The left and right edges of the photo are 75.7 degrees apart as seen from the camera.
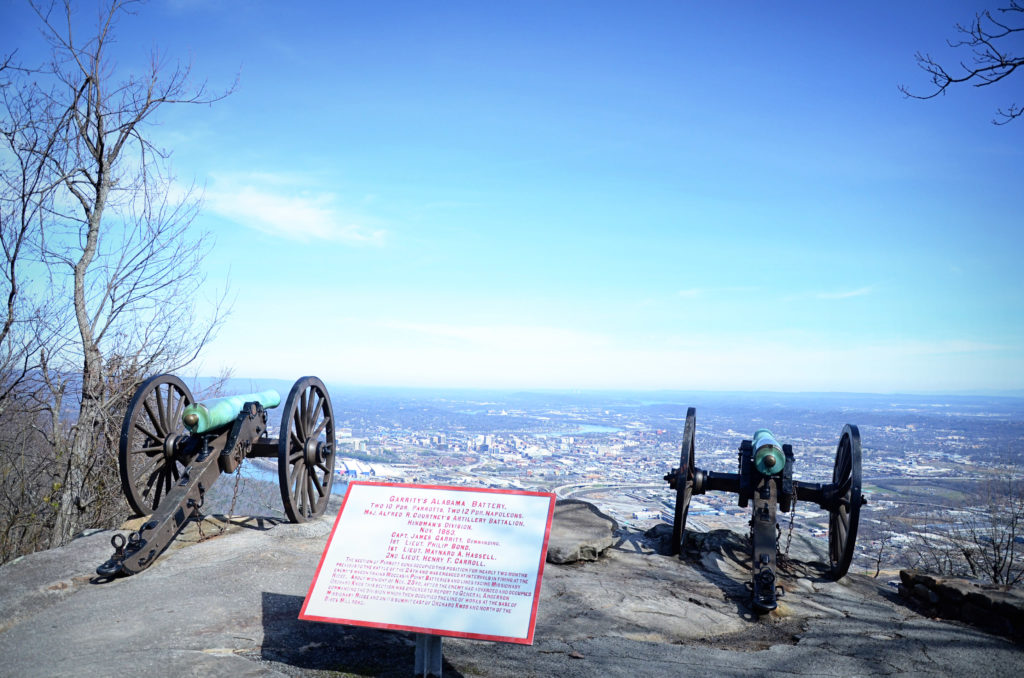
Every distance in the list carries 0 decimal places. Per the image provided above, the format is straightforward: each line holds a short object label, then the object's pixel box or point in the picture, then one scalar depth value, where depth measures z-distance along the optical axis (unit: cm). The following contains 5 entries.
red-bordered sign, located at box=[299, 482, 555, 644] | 373
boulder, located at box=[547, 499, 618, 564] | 731
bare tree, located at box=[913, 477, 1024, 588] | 859
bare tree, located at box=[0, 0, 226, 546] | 909
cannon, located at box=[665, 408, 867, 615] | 661
